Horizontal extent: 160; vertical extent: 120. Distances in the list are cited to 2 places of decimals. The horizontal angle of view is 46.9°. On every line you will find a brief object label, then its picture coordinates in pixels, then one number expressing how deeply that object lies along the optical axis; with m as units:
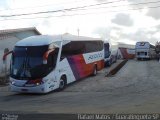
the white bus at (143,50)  27.94
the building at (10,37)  18.35
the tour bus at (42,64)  10.66
